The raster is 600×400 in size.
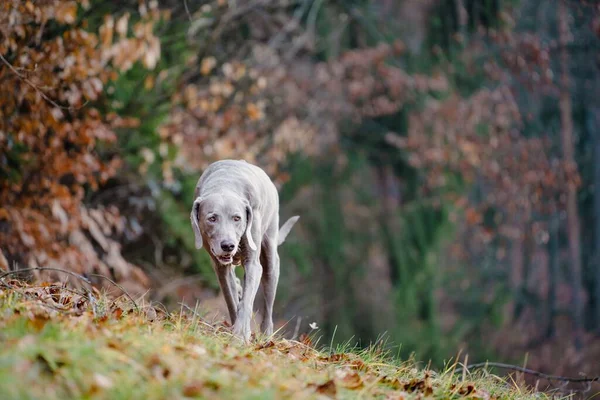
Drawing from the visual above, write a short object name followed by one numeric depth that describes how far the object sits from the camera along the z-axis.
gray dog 10.97
